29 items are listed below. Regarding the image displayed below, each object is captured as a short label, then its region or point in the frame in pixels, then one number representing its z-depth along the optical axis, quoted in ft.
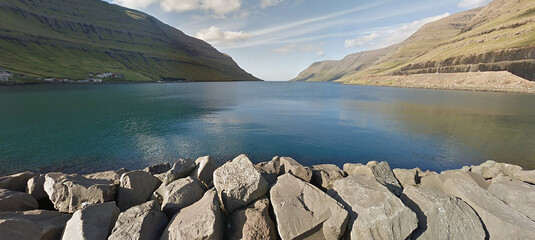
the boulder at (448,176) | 45.78
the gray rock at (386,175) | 46.28
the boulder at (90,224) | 24.80
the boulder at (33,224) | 23.90
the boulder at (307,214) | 29.81
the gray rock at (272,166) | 55.67
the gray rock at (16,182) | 39.65
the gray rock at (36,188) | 36.47
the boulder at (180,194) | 32.61
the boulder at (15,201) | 30.83
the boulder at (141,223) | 25.35
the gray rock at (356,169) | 53.16
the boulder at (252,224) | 29.76
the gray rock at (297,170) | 48.08
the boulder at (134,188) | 36.10
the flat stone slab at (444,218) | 30.17
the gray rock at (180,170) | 41.81
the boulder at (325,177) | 49.46
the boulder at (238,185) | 33.88
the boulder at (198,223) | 26.71
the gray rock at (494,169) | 58.66
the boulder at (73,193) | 32.55
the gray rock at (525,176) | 50.78
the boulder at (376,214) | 29.01
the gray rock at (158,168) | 57.82
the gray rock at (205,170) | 45.50
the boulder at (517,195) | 34.77
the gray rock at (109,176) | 45.35
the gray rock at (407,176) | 53.42
